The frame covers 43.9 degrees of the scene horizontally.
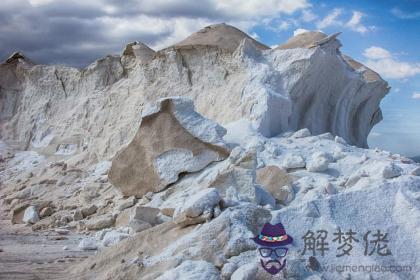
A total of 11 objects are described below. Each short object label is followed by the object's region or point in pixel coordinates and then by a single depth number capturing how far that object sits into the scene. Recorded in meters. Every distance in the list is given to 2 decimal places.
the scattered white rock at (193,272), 3.66
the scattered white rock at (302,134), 8.77
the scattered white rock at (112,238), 6.04
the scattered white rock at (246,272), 3.56
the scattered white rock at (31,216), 8.50
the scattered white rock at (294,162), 7.16
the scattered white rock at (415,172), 6.10
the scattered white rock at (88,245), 6.01
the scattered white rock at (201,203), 4.50
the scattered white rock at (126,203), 7.70
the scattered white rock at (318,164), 6.98
